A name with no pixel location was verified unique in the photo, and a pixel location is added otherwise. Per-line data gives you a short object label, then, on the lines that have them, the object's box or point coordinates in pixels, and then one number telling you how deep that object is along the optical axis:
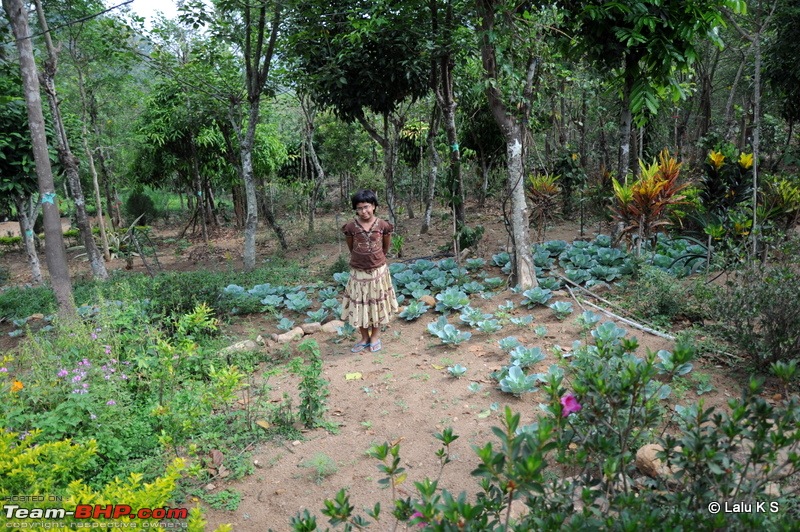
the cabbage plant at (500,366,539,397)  3.26
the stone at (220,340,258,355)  4.28
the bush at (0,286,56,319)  6.12
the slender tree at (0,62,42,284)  6.17
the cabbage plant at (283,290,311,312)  5.60
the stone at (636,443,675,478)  2.40
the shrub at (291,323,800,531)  1.32
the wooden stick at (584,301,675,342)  3.77
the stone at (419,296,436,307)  5.34
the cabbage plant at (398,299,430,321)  5.04
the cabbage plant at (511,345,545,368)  3.60
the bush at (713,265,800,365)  3.06
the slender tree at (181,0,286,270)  6.65
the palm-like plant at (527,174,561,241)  6.98
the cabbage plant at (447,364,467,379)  3.65
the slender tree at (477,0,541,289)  4.75
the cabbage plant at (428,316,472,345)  4.28
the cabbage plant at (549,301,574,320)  4.45
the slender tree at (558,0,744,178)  4.21
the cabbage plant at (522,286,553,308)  4.74
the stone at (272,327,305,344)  4.87
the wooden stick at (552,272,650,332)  4.49
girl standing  4.31
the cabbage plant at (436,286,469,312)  4.96
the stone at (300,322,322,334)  5.11
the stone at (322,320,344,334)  5.09
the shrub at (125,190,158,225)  18.48
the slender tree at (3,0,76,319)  4.63
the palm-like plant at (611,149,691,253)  4.97
